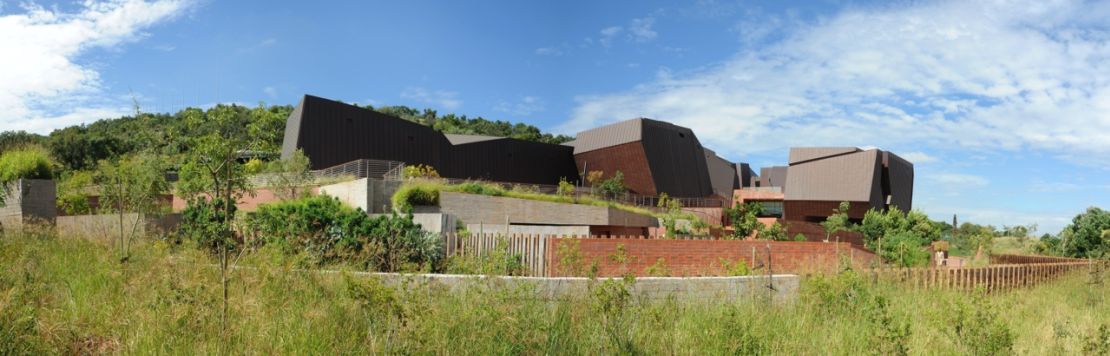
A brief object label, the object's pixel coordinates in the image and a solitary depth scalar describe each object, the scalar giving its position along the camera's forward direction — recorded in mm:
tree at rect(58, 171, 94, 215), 20688
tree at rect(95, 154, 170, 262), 11844
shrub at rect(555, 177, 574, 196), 33969
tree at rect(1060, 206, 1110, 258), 20969
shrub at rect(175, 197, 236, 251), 5953
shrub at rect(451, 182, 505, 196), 27406
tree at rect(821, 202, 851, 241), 35369
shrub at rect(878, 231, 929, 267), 16903
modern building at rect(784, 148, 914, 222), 41438
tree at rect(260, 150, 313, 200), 27484
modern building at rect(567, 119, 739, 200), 44156
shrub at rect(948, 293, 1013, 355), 5700
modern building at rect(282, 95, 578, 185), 33938
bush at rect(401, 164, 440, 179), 30495
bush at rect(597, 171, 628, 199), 40903
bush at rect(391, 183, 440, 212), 24859
